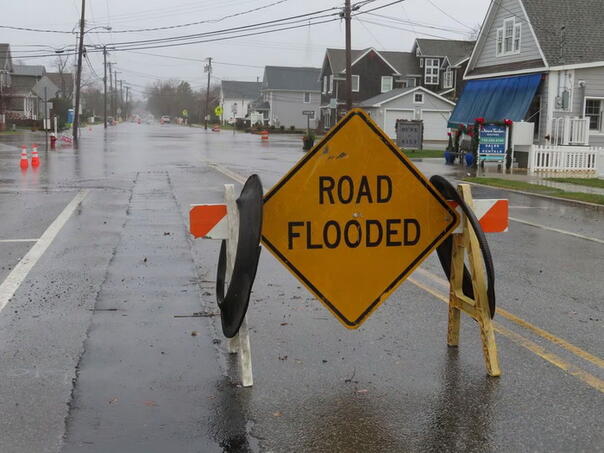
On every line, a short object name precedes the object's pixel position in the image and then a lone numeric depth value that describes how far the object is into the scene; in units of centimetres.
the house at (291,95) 9675
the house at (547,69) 2753
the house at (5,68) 7456
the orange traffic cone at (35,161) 2488
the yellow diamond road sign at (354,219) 507
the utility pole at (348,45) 3806
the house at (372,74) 7175
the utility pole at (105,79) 9581
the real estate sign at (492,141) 2647
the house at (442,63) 6644
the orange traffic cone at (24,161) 2417
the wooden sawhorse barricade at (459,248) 505
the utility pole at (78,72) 4941
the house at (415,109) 5816
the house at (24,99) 8112
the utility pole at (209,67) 11261
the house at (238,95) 13800
